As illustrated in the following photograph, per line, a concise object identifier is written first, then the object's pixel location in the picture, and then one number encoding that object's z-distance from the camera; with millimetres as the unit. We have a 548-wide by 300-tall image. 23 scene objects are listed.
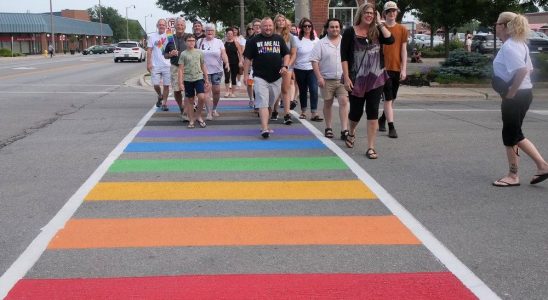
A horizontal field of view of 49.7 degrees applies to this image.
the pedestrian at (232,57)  14984
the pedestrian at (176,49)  11445
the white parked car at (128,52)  45750
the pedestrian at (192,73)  10391
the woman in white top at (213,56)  11422
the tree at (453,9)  21891
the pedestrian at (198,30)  12422
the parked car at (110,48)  88100
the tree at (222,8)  46500
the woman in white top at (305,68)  11148
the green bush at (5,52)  65688
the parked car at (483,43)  41603
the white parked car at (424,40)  60472
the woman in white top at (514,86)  6082
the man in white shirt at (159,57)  12609
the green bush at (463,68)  18750
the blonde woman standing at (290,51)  10031
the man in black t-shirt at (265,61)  9516
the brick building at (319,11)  23828
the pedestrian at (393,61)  9305
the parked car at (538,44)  36400
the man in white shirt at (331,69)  9266
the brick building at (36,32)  76719
